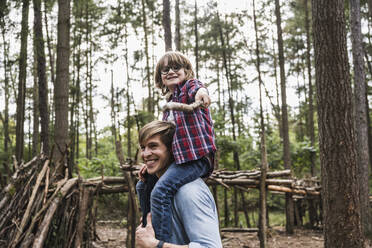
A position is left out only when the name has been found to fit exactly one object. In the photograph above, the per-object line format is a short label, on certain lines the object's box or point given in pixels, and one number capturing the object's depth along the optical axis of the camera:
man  1.29
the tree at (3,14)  7.10
